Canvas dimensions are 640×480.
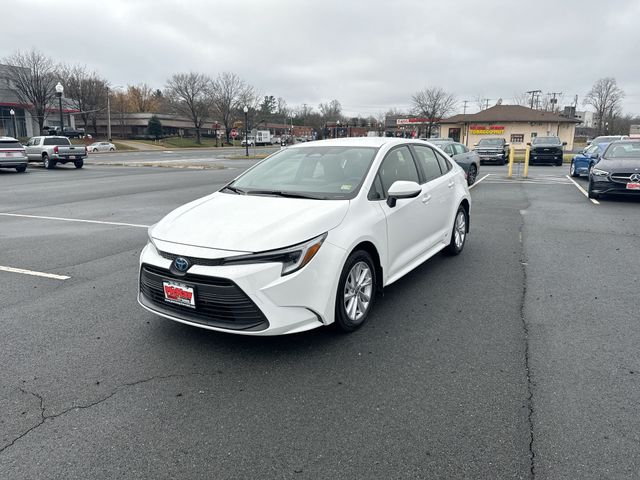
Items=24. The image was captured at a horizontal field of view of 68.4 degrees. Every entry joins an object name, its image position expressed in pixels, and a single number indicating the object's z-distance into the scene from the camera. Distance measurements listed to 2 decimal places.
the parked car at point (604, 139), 23.20
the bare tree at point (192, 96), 83.12
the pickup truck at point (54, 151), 25.78
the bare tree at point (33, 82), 58.66
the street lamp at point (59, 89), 27.42
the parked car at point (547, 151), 27.11
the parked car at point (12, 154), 22.47
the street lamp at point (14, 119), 58.50
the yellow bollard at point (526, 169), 19.69
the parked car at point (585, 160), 17.66
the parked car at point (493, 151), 27.86
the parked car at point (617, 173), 11.17
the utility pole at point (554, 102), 84.06
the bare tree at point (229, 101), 85.38
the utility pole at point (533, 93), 84.38
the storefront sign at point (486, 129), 55.25
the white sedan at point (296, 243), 3.38
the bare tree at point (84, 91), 69.50
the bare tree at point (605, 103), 85.56
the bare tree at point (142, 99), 101.67
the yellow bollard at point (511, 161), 19.50
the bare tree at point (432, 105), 78.38
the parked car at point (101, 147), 56.75
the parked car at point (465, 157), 16.66
